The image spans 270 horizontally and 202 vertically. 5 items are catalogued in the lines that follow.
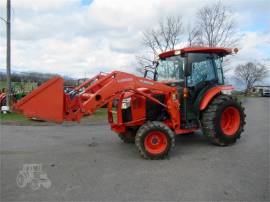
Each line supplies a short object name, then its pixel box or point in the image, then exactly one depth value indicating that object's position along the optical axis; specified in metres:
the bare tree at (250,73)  46.41
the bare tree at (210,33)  17.83
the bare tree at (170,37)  19.00
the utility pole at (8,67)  9.94
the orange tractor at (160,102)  4.30
